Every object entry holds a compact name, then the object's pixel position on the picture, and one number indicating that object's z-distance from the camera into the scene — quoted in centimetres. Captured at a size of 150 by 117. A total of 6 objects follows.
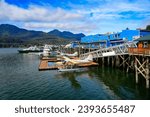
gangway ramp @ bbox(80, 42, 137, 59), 2439
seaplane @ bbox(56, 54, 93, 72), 2415
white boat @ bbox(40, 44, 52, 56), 5169
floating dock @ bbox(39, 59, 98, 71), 2499
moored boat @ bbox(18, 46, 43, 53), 7671
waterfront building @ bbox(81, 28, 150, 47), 3085
